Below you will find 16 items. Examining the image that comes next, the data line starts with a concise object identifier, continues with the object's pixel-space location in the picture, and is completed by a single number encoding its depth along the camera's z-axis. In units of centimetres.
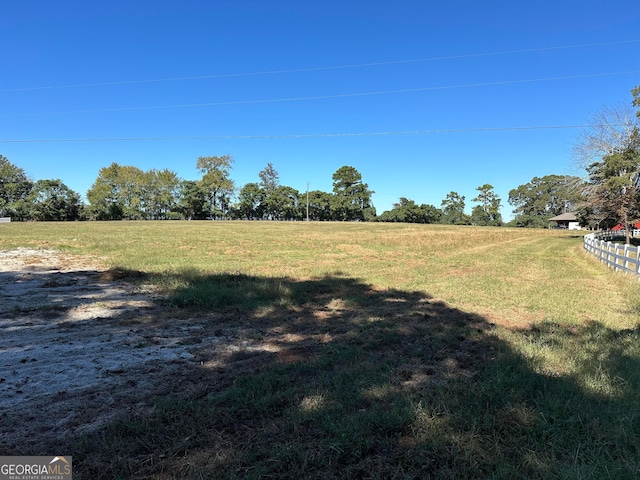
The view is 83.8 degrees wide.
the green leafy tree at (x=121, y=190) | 8388
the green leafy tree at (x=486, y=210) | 9919
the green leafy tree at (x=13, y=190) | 7088
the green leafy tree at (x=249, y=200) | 9400
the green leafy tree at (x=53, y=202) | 7106
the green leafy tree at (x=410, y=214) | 9856
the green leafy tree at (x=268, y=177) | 11191
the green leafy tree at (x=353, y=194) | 9694
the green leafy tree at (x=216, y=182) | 9181
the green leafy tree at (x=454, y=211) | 10050
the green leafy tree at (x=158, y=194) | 8929
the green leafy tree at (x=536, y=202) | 9231
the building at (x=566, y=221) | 8200
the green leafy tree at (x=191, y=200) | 8650
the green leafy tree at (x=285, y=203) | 9341
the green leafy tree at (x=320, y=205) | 9519
